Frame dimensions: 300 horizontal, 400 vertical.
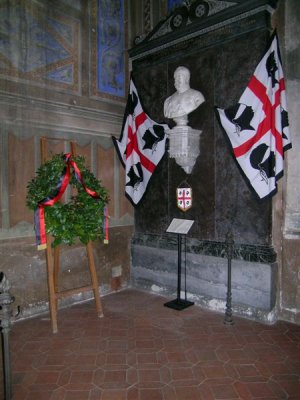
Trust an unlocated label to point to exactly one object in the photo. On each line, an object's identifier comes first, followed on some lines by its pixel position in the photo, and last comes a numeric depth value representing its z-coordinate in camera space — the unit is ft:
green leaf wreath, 11.98
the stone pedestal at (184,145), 14.03
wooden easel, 12.07
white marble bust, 14.17
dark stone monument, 12.82
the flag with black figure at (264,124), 12.28
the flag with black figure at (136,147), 16.03
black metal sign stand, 14.06
